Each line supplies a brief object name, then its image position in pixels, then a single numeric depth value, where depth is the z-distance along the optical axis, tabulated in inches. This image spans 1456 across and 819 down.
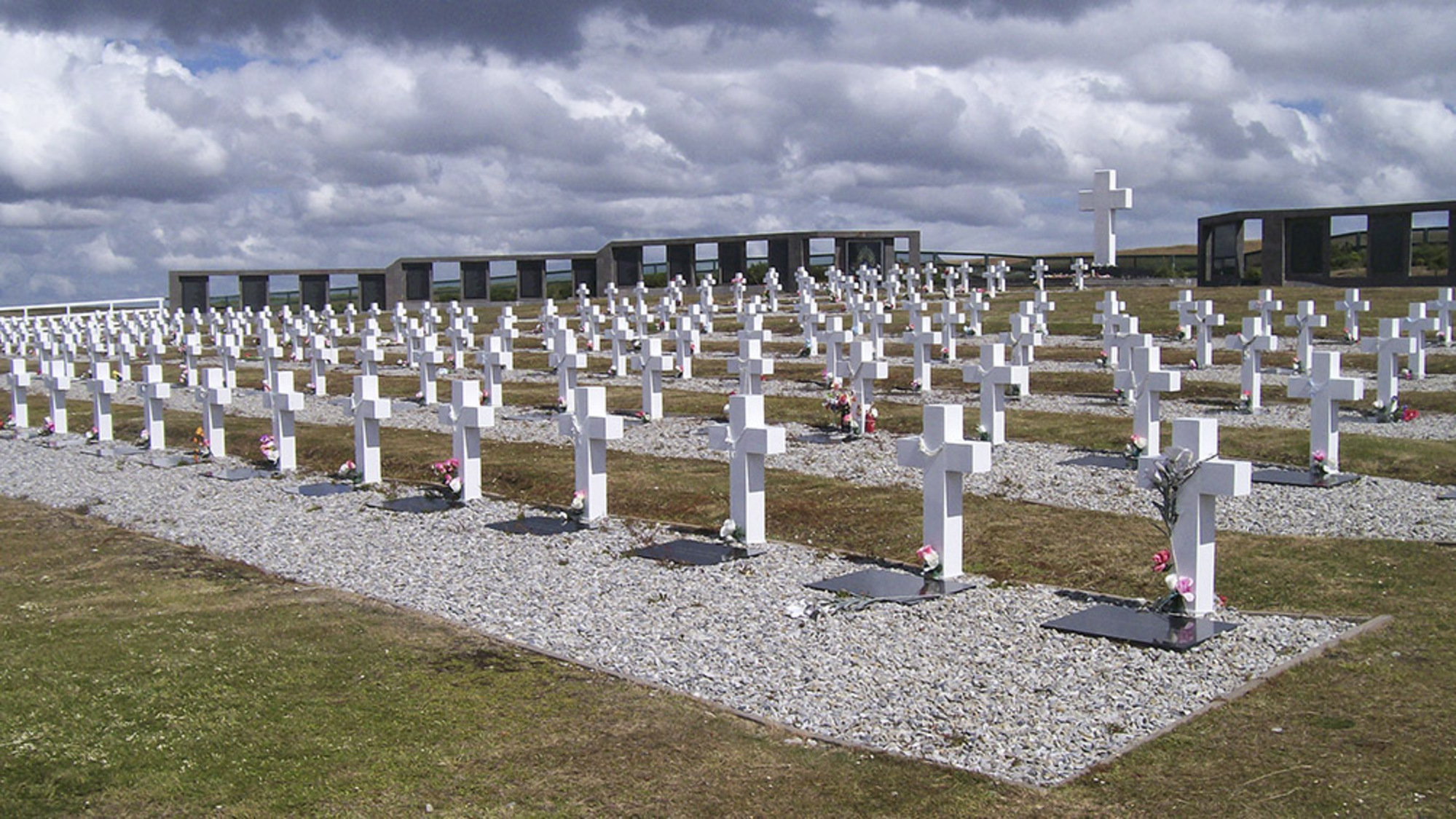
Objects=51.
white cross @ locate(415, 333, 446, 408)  998.4
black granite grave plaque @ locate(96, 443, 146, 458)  805.2
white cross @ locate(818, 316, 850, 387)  966.0
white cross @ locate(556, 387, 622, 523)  550.0
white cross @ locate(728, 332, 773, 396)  806.5
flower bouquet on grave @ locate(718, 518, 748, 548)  486.3
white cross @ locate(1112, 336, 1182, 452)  637.3
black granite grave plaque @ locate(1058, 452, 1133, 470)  625.6
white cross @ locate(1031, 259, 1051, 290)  1807.3
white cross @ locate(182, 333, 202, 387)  1187.9
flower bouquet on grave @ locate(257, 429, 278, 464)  722.2
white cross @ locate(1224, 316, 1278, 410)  804.0
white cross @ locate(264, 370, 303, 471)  712.4
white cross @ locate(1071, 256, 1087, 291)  1840.6
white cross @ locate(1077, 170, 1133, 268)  1264.8
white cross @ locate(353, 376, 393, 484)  665.0
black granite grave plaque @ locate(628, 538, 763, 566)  470.6
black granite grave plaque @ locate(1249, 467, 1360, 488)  566.6
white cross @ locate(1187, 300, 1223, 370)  1026.7
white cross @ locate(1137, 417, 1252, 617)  368.2
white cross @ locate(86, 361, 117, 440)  856.3
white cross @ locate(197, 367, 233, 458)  767.7
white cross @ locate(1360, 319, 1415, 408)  745.0
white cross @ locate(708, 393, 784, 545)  484.7
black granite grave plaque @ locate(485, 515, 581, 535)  537.0
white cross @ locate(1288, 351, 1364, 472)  582.6
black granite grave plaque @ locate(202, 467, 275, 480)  706.0
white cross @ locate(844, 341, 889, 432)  773.9
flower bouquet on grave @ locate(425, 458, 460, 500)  594.3
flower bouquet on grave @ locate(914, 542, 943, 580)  417.7
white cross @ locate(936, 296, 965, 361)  1150.3
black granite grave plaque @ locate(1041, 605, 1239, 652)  342.3
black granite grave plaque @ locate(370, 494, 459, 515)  592.4
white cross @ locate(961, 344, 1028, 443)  704.4
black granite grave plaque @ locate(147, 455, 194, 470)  756.0
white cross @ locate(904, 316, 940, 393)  951.6
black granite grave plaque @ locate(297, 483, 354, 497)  646.5
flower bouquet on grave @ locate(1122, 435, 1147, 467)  617.3
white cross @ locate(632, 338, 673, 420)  844.6
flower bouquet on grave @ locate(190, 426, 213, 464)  773.9
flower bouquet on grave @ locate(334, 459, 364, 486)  663.1
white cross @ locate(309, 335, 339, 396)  1094.4
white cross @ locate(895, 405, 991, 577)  424.2
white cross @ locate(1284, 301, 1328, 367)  992.9
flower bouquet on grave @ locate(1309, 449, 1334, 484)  573.3
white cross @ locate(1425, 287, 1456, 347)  1093.8
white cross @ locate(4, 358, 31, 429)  950.4
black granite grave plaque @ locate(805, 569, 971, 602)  404.5
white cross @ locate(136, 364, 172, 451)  816.9
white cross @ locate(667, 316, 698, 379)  1085.8
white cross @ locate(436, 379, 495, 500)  602.2
